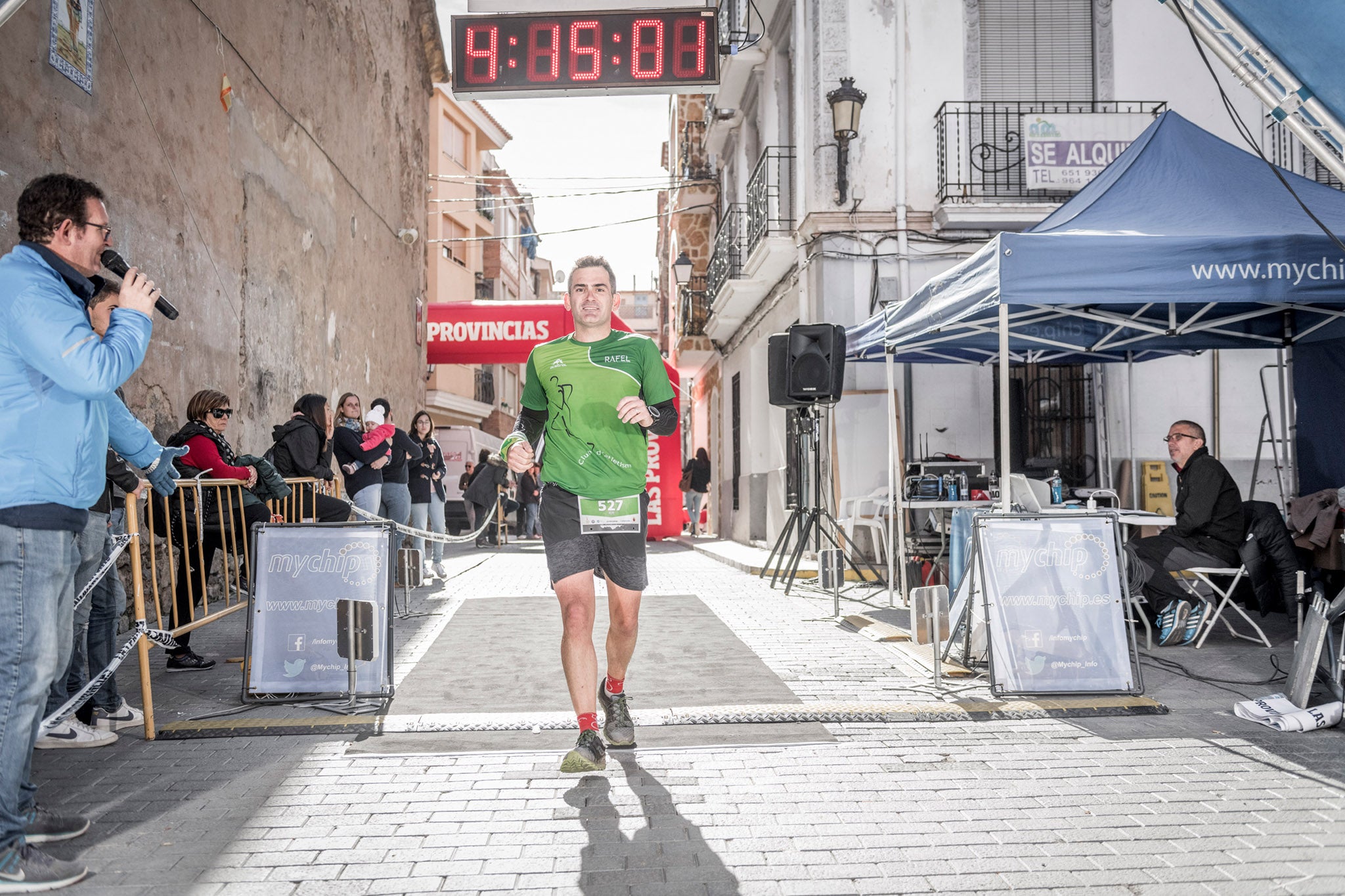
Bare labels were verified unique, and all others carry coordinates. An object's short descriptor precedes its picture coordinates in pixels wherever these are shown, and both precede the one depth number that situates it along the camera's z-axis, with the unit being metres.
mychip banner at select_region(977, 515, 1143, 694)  5.47
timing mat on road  4.90
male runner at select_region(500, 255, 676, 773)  4.35
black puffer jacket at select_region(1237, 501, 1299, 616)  7.10
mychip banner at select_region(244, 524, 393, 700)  5.44
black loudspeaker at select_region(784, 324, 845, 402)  9.98
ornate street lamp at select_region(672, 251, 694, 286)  23.59
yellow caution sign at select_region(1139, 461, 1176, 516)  13.12
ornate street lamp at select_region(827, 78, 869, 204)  12.84
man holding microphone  3.05
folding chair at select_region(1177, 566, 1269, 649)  7.02
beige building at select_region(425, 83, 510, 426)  35.12
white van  25.92
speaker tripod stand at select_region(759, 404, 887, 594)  10.29
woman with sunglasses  6.55
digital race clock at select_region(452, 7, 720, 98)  10.20
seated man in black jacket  7.24
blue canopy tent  6.41
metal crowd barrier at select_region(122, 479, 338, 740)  4.89
